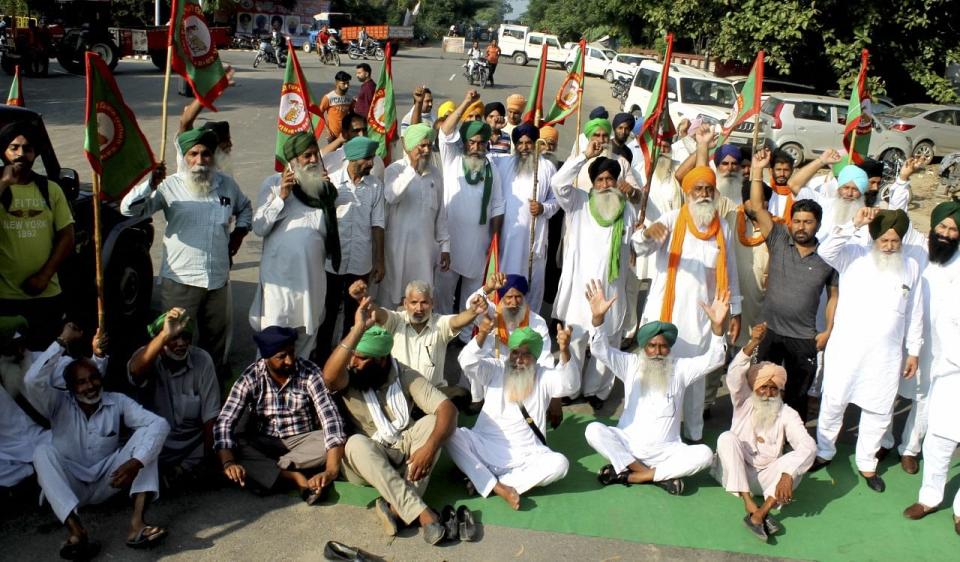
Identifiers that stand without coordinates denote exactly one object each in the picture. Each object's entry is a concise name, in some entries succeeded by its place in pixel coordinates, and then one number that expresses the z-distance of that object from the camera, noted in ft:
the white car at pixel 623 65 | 108.88
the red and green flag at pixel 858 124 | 23.75
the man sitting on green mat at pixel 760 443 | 15.58
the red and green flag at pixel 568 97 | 25.66
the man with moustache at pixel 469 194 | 21.24
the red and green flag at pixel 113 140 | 15.31
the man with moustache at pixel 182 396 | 15.28
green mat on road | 15.24
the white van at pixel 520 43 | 145.38
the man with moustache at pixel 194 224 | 16.96
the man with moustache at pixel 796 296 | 18.31
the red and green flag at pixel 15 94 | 22.48
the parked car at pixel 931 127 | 62.08
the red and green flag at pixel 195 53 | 18.22
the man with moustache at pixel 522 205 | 22.03
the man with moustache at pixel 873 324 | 17.19
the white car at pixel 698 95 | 61.00
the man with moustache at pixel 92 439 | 13.88
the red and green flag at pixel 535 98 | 24.34
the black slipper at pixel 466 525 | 14.61
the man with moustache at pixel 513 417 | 16.03
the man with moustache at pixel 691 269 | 18.51
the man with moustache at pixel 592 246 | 19.42
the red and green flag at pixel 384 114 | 22.29
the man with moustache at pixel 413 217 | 20.10
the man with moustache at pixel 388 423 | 14.70
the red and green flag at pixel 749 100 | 23.27
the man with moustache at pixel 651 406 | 16.61
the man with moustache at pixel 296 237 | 17.89
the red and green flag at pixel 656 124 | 21.13
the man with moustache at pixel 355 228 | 18.99
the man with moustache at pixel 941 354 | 16.30
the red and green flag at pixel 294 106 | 19.44
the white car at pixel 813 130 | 58.90
